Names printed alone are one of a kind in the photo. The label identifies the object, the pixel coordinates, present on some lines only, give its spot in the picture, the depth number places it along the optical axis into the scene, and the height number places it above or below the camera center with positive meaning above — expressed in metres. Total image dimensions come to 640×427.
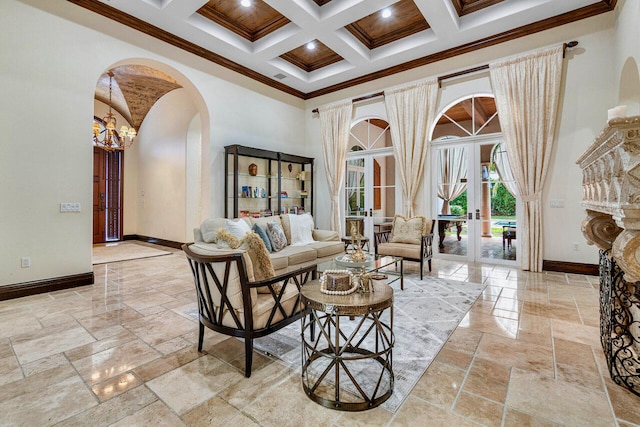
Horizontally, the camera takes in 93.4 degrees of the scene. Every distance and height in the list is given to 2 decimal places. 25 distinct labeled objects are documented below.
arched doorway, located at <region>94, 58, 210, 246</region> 7.22 +1.49
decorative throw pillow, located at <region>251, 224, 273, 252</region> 4.15 -0.27
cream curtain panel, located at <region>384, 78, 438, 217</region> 5.79 +1.67
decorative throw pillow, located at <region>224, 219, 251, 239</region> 3.80 -0.18
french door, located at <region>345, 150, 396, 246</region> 6.61 +0.57
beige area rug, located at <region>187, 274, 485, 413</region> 1.95 -1.05
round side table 1.65 -1.04
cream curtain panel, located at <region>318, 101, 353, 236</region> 6.93 +1.59
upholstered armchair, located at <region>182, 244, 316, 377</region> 1.94 -0.60
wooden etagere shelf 5.79 +0.66
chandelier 7.14 +2.00
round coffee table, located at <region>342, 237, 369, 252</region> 5.03 -0.53
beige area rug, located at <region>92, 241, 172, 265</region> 6.01 -0.87
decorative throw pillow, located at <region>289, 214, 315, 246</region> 4.86 -0.28
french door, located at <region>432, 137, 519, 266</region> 5.30 +0.21
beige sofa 3.95 -0.51
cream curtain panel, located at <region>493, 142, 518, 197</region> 5.20 +0.79
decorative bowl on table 3.24 -0.54
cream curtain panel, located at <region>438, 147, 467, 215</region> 5.72 +0.77
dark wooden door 8.38 +0.49
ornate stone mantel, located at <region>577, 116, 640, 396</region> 1.39 -0.08
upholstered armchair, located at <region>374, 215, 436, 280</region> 4.53 -0.44
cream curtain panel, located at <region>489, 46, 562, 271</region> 4.65 +1.44
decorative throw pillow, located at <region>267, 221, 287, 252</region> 4.32 -0.34
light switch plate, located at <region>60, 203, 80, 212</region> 4.01 +0.08
